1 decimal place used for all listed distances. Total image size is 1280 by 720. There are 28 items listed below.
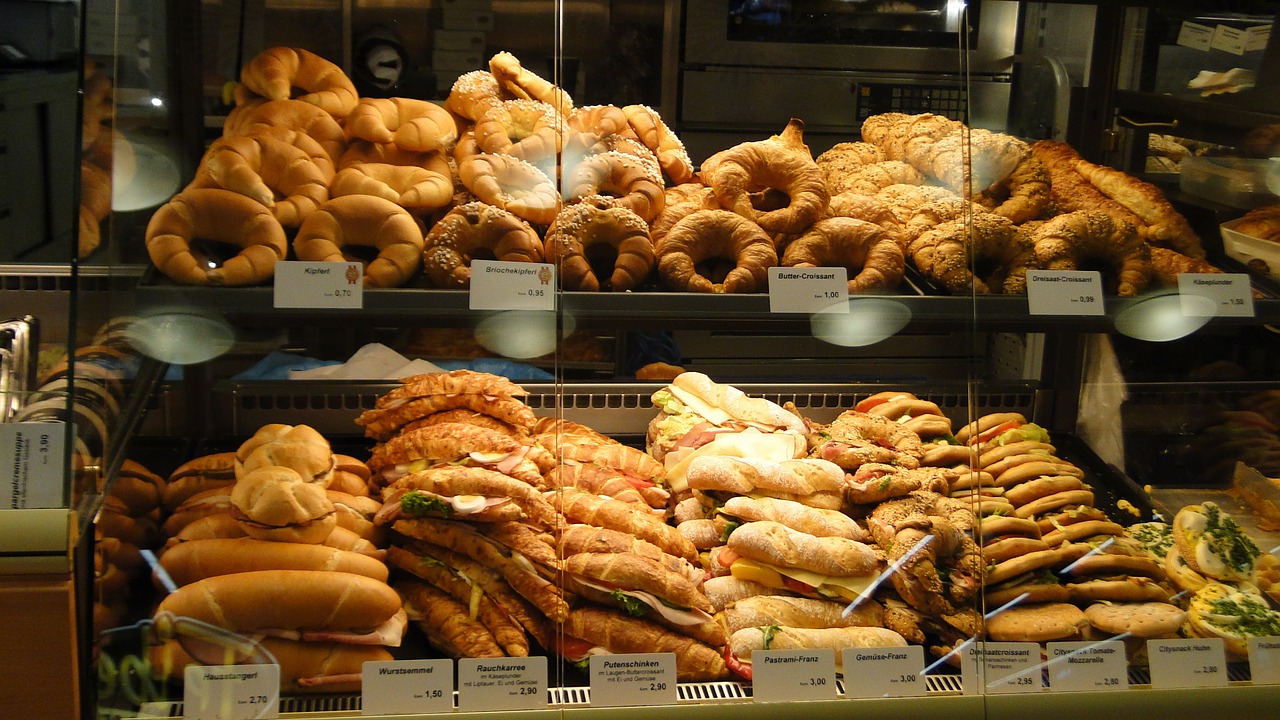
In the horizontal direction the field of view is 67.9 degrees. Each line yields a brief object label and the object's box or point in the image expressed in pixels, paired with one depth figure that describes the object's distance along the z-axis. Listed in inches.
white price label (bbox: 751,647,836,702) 72.4
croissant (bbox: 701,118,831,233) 82.9
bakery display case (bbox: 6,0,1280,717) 71.1
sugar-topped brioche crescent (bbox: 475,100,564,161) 78.9
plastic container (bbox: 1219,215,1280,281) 84.0
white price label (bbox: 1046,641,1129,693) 76.7
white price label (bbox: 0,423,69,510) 62.5
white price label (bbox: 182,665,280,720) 68.0
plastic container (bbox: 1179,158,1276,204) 87.5
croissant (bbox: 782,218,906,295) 80.0
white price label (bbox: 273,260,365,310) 69.8
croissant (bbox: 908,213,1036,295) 80.2
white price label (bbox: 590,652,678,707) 71.4
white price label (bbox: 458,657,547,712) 70.1
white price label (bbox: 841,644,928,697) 73.8
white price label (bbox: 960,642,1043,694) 75.6
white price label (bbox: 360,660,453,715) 69.5
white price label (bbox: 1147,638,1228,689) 77.8
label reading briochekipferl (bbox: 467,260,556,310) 72.6
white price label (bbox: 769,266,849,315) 77.9
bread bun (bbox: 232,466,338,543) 72.9
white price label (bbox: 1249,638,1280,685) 78.6
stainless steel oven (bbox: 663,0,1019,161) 84.0
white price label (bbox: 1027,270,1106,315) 79.3
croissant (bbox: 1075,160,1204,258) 86.9
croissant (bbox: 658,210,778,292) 77.9
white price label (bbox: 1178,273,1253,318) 82.3
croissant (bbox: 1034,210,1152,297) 82.4
